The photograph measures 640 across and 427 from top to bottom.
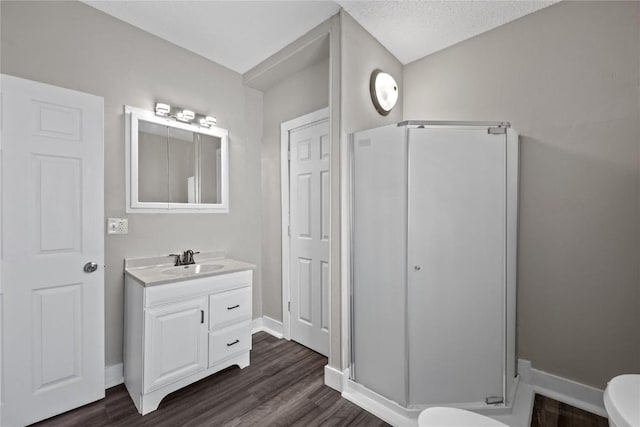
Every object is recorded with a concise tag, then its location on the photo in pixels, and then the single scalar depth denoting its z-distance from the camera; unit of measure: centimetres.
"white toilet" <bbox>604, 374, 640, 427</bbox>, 84
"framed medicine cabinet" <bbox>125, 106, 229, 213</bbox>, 208
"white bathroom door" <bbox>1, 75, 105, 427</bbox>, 156
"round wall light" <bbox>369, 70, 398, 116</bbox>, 225
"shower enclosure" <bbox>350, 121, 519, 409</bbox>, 168
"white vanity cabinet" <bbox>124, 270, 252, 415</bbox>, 174
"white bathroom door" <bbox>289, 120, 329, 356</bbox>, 248
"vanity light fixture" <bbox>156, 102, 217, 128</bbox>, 218
